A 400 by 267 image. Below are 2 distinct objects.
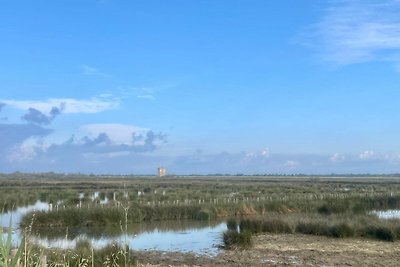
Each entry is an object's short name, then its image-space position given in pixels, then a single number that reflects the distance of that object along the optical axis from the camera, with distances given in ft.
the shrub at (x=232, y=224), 85.19
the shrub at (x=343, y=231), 72.15
